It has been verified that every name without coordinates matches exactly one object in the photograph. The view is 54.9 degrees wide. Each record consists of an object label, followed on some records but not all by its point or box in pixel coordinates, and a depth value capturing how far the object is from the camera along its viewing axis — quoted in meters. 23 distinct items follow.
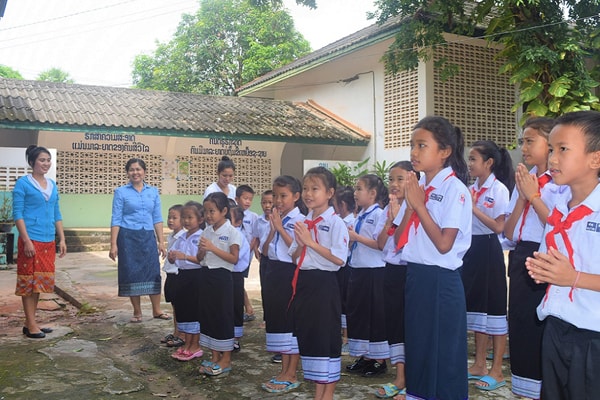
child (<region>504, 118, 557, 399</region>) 2.80
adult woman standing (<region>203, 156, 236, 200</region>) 5.74
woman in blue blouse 5.61
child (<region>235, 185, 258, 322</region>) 5.31
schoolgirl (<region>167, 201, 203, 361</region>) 4.46
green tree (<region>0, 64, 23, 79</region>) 37.22
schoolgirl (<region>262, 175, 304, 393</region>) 3.83
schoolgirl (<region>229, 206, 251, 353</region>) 4.62
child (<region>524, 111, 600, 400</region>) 1.90
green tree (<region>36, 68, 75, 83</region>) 40.69
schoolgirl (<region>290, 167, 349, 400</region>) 3.33
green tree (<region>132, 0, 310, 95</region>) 24.28
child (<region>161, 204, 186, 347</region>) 4.81
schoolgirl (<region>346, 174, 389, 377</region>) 3.98
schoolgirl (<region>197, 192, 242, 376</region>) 4.05
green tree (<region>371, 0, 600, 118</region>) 8.24
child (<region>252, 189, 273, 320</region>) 4.76
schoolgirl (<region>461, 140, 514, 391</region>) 3.85
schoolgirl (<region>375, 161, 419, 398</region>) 3.55
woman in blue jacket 5.05
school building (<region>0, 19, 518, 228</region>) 11.51
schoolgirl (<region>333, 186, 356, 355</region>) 4.66
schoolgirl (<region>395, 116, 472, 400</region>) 2.68
